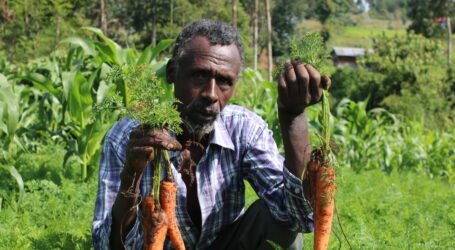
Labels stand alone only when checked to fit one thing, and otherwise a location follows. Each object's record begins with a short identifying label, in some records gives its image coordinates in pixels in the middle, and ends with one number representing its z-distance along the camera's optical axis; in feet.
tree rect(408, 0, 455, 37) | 134.92
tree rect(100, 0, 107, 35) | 69.92
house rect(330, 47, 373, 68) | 185.18
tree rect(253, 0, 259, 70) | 95.92
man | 7.27
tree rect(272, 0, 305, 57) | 171.42
